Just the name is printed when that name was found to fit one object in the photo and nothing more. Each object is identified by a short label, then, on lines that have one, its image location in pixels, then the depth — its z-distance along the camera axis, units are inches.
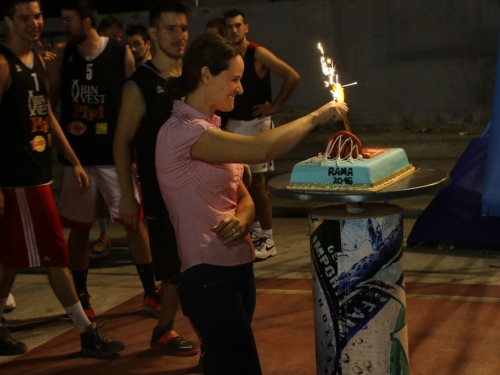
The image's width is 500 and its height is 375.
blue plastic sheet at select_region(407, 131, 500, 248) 269.0
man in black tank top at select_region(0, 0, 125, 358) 192.7
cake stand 141.2
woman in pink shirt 125.5
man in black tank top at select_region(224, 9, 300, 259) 291.9
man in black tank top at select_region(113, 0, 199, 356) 188.5
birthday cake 137.0
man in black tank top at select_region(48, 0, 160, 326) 230.8
